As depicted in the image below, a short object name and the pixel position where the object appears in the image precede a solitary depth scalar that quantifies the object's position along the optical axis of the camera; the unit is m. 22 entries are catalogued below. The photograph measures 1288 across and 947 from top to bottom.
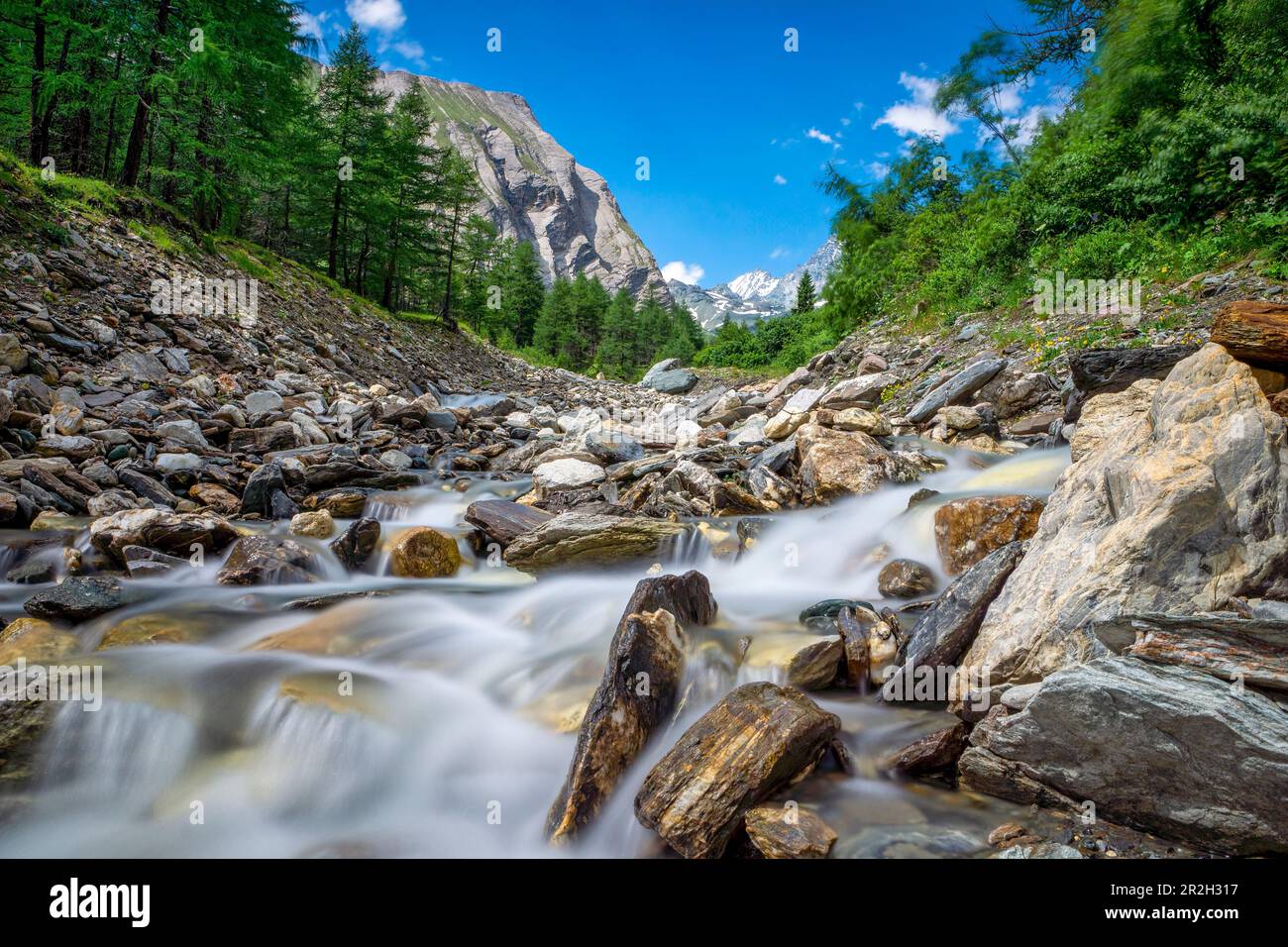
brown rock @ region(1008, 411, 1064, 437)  9.31
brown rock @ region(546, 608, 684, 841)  3.43
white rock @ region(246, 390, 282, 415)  12.10
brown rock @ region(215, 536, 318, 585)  6.44
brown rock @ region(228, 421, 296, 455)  10.52
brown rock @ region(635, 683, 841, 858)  3.04
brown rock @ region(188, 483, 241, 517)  8.41
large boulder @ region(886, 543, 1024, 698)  4.14
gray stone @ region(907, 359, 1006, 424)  11.38
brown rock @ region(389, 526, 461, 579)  7.40
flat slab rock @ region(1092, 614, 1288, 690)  2.64
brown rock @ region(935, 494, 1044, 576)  5.50
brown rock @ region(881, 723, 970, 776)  3.40
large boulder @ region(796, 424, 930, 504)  8.76
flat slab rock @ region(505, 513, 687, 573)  7.16
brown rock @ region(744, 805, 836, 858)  2.85
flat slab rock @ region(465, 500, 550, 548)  8.06
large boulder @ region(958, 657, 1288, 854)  2.49
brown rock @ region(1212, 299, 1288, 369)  4.20
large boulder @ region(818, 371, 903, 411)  13.81
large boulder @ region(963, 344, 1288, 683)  3.17
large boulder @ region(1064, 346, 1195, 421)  7.48
